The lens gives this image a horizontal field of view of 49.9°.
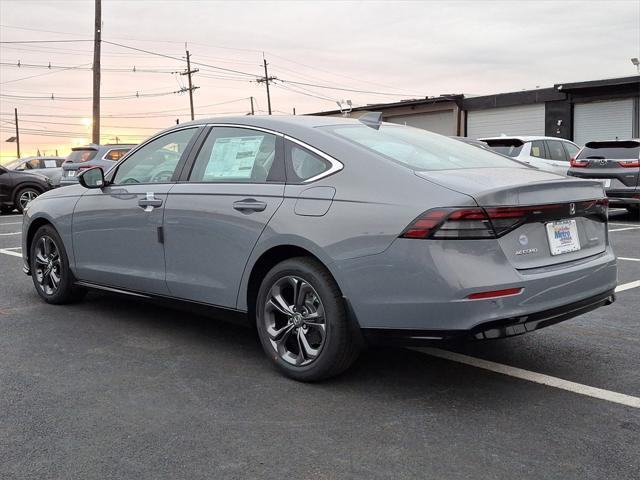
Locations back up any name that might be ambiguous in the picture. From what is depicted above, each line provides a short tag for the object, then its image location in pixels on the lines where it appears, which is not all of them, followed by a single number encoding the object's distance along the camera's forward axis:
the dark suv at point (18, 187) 17.84
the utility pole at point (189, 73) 53.34
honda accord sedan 3.37
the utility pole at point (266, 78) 56.95
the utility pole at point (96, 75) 27.55
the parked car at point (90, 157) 16.94
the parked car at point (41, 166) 21.06
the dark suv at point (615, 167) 12.88
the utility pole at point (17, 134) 85.59
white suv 14.94
